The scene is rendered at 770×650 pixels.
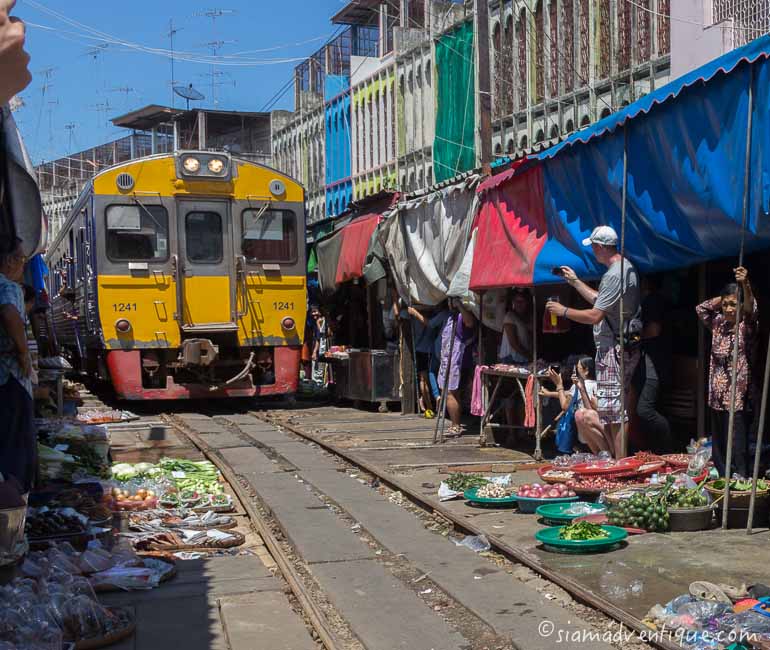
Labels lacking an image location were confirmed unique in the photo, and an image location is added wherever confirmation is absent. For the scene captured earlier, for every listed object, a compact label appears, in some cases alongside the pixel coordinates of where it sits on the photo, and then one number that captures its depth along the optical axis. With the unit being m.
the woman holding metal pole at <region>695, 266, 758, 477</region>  6.71
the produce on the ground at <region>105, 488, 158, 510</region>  7.64
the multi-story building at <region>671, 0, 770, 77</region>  14.62
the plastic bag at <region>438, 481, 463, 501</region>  7.71
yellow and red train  14.49
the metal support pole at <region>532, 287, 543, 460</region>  9.65
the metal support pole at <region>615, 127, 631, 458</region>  7.63
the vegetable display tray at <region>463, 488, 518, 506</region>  7.31
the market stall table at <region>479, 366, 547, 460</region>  9.70
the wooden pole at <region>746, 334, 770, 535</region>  5.85
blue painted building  31.03
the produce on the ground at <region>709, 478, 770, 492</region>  6.27
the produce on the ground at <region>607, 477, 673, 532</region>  6.25
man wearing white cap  7.89
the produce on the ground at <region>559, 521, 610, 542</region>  5.82
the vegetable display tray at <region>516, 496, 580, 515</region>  7.06
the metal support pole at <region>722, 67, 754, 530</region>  5.98
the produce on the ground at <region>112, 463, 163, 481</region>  8.95
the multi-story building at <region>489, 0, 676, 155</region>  17.31
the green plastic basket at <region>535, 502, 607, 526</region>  6.59
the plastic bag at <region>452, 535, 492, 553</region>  6.20
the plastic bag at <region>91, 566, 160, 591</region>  5.44
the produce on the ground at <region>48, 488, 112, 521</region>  6.92
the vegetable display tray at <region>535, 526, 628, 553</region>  5.73
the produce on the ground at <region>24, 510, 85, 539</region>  6.11
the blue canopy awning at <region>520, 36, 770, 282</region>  6.08
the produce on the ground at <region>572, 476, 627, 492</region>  7.22
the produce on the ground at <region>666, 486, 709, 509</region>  6.37
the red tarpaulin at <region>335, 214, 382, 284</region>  15.06
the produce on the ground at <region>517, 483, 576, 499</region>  7.14
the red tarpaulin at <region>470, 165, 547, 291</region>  9.61
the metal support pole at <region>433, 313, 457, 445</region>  11.20
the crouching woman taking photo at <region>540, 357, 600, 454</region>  8.41
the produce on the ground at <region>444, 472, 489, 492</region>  7.87
